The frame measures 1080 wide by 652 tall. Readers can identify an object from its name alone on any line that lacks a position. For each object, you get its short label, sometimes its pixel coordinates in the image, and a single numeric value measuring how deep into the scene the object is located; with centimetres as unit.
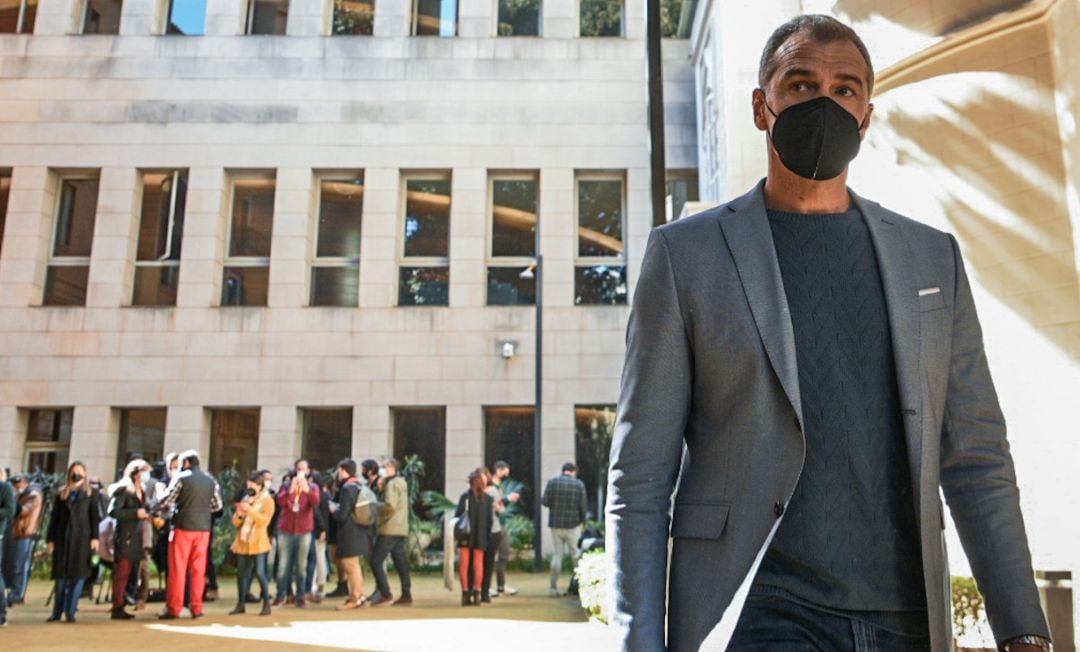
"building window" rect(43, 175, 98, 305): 2080
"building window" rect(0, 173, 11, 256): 2126
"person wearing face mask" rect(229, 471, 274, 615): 1180
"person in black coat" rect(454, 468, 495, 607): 1293
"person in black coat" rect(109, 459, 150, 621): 1154
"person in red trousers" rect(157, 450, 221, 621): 1130
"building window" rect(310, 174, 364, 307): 2072
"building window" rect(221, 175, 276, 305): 2075
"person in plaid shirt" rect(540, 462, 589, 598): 1408
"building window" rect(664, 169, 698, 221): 2088
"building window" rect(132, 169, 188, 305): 2080
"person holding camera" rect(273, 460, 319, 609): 1237
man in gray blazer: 176
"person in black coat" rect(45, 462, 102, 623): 1139
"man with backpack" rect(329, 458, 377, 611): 1271
